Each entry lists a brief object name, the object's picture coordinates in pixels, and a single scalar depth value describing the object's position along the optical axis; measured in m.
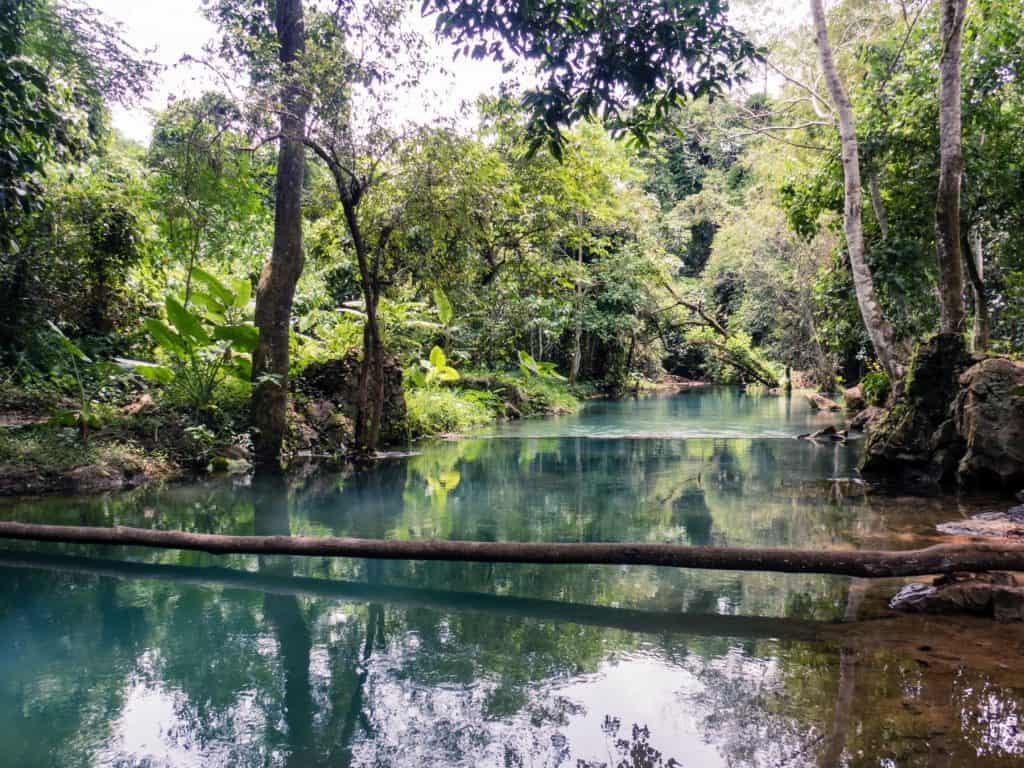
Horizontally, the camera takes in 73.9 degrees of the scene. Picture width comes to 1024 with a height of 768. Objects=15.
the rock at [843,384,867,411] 19.27
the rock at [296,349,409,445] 11.74
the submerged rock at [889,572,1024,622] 3.68
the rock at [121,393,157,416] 9.59
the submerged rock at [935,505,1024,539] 5.32
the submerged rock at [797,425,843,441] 13.09
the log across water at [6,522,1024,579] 3.47
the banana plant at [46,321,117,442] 8.33
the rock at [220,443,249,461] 9.78
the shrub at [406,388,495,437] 14.21
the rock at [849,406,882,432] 14.43
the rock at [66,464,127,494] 7.79
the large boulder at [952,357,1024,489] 7.10
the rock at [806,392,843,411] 20.55
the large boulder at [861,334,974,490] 8.05
